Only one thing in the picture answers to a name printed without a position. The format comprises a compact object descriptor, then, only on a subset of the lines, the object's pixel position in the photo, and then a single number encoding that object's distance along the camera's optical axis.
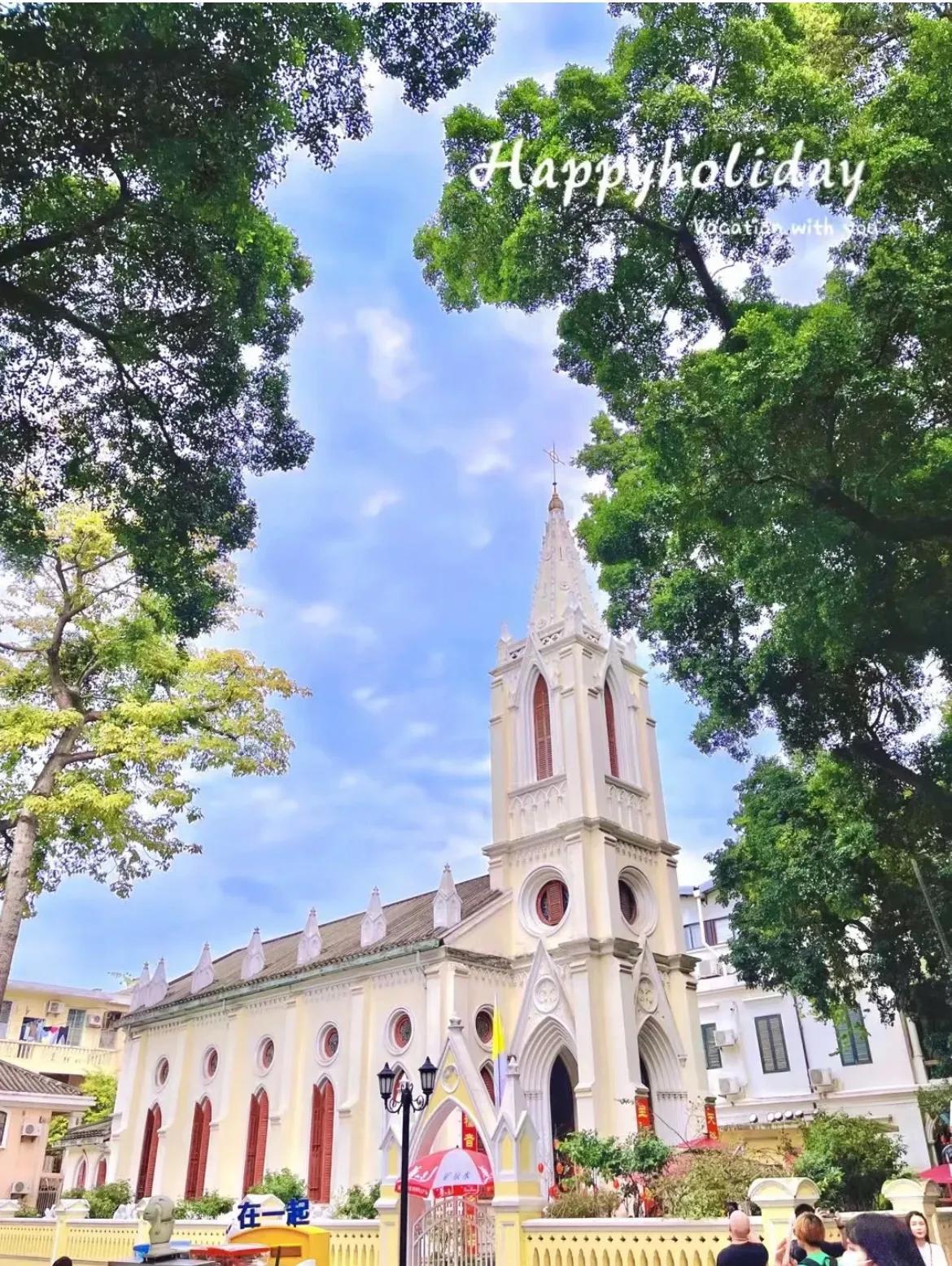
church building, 22.12
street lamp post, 12.30
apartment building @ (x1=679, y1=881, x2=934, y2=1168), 28.98
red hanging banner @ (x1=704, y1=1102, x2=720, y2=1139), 22.08
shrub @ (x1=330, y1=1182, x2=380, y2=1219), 19.56
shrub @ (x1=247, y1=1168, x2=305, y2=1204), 22.97
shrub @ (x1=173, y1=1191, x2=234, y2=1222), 23.64
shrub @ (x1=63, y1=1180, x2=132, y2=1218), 26.34
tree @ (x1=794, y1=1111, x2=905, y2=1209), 18.14
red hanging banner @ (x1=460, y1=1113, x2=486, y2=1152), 19.16
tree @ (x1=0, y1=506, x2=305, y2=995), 19.05
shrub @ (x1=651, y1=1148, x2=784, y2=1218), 13.30
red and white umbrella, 15.46
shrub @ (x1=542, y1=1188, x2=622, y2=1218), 13.35
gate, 12.95
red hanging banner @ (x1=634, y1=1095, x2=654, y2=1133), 20.56
